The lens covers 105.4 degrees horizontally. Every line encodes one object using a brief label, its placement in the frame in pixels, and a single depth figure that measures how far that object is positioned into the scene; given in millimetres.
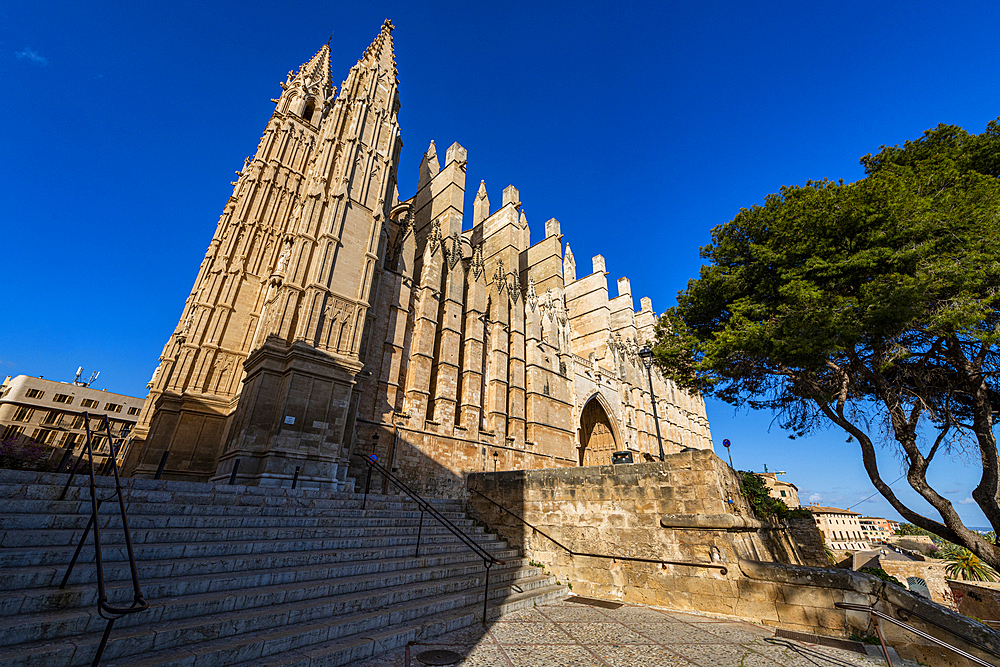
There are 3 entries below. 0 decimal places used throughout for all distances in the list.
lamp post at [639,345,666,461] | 29953
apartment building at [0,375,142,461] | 36719
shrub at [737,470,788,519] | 9727
